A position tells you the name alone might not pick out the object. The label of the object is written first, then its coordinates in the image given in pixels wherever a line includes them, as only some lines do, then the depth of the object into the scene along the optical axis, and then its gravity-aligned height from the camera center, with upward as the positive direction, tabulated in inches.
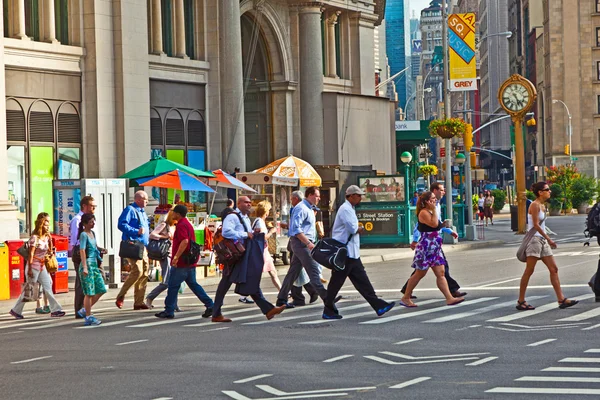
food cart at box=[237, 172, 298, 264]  1343.5 +3.4
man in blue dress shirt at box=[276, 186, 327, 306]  711.7 -29.5
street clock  1793.8 +140.3
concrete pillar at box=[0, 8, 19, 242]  1070.4 +7.6
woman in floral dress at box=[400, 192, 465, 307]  703.7 -35.2
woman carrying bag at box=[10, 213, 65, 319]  745.6 -39.3
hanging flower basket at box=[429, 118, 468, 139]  1647.4 +87.5
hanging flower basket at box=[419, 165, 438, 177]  2733.8 +48.7
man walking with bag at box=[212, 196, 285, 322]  664.4 -40.0
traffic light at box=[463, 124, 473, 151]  1684.3 +75.3
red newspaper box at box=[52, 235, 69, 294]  893.2 -50.4
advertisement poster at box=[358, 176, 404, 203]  1485.0 +5.4
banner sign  1581.0 +181.6
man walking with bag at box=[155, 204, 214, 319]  706.8 -42.6
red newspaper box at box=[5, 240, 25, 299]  856.3 -48.0
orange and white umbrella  1353.3 +26.0
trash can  1963.6 -50.1
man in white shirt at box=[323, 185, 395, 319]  663.8 -44.6
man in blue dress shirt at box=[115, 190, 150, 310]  776.3 -25.9
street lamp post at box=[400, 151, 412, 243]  1471.5 -11.9
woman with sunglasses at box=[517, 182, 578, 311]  674.8 -37.7
